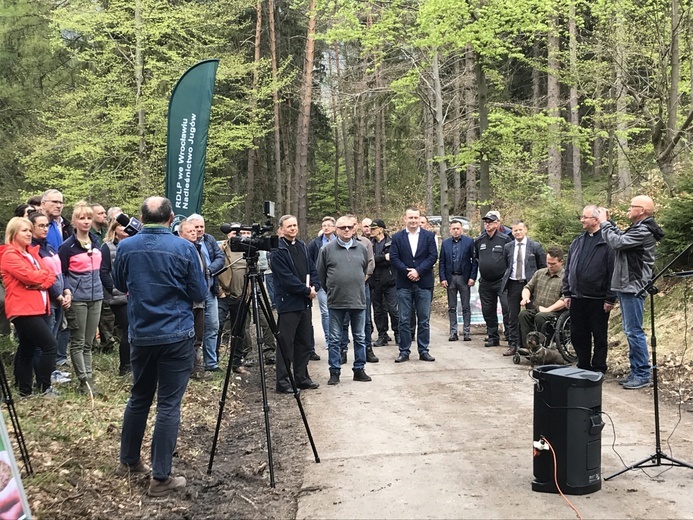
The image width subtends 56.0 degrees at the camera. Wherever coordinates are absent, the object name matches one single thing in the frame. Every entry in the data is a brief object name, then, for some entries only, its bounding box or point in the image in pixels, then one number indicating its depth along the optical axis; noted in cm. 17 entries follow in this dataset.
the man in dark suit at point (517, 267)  982
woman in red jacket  616
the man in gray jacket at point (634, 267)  711
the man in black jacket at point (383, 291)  1123
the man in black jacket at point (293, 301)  770
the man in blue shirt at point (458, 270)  1127
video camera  523
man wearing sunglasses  820
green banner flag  1131
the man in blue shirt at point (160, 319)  452
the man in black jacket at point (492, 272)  1062
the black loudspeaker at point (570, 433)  429
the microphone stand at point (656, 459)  457
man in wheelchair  877
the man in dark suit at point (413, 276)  937
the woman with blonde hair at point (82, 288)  683
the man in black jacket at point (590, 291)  751
